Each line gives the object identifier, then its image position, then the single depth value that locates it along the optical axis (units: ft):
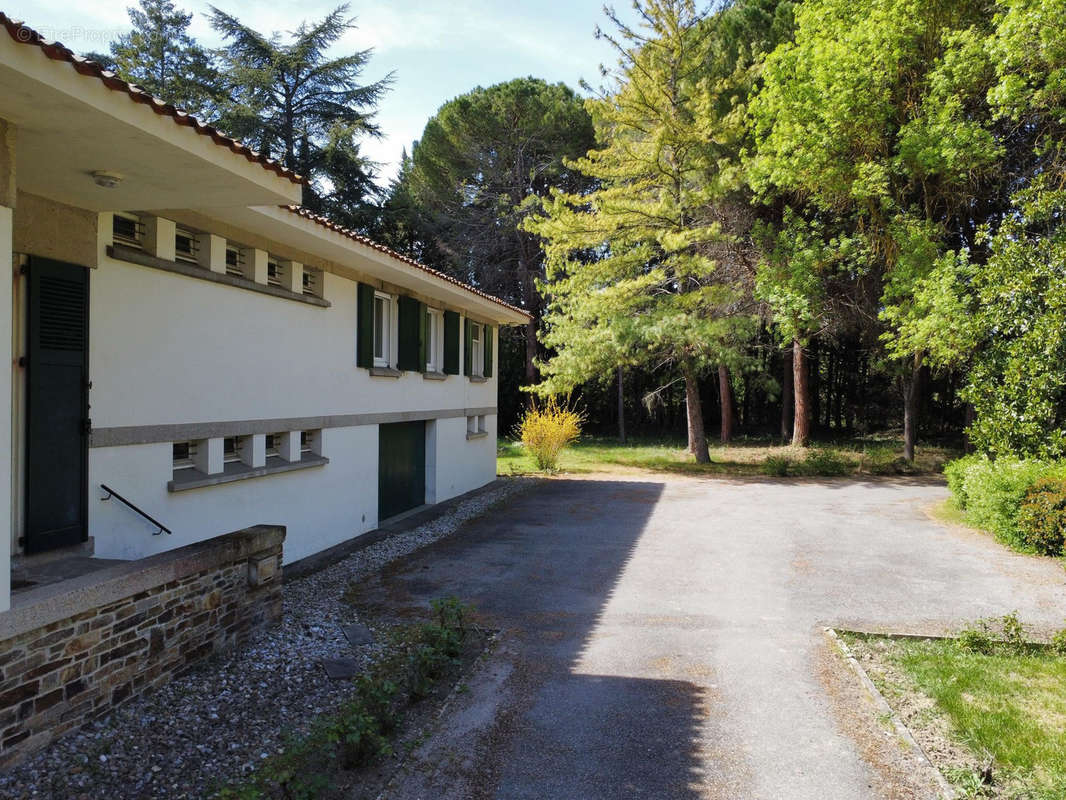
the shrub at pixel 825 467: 61.36
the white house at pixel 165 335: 13.44
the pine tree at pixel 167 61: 77.92
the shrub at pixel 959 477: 41.83
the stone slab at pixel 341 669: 17.15
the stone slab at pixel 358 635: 19.54
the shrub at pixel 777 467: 60.70
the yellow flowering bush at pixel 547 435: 62.59
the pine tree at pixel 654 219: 56.95
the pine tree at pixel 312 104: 81.15
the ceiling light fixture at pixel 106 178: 15.57
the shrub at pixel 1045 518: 31.53
